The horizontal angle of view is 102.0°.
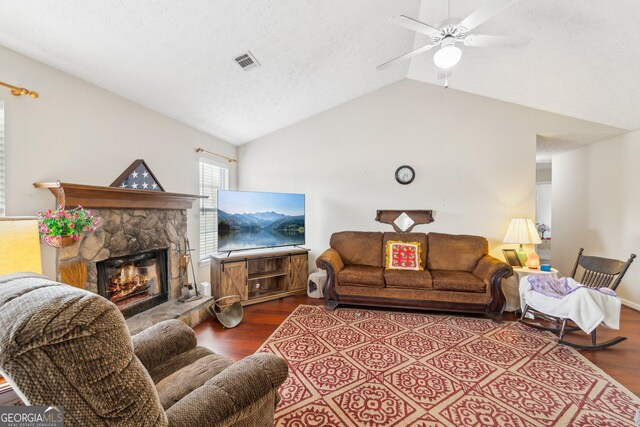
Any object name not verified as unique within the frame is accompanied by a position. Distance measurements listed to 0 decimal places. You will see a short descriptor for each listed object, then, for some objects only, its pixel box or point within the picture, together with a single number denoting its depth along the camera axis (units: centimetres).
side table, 322
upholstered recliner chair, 59
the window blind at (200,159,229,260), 380
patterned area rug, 164
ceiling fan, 187
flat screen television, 345
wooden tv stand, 334
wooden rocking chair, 240
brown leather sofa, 304
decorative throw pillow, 350
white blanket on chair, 226
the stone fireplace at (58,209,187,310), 213
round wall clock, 403
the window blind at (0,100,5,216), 175
